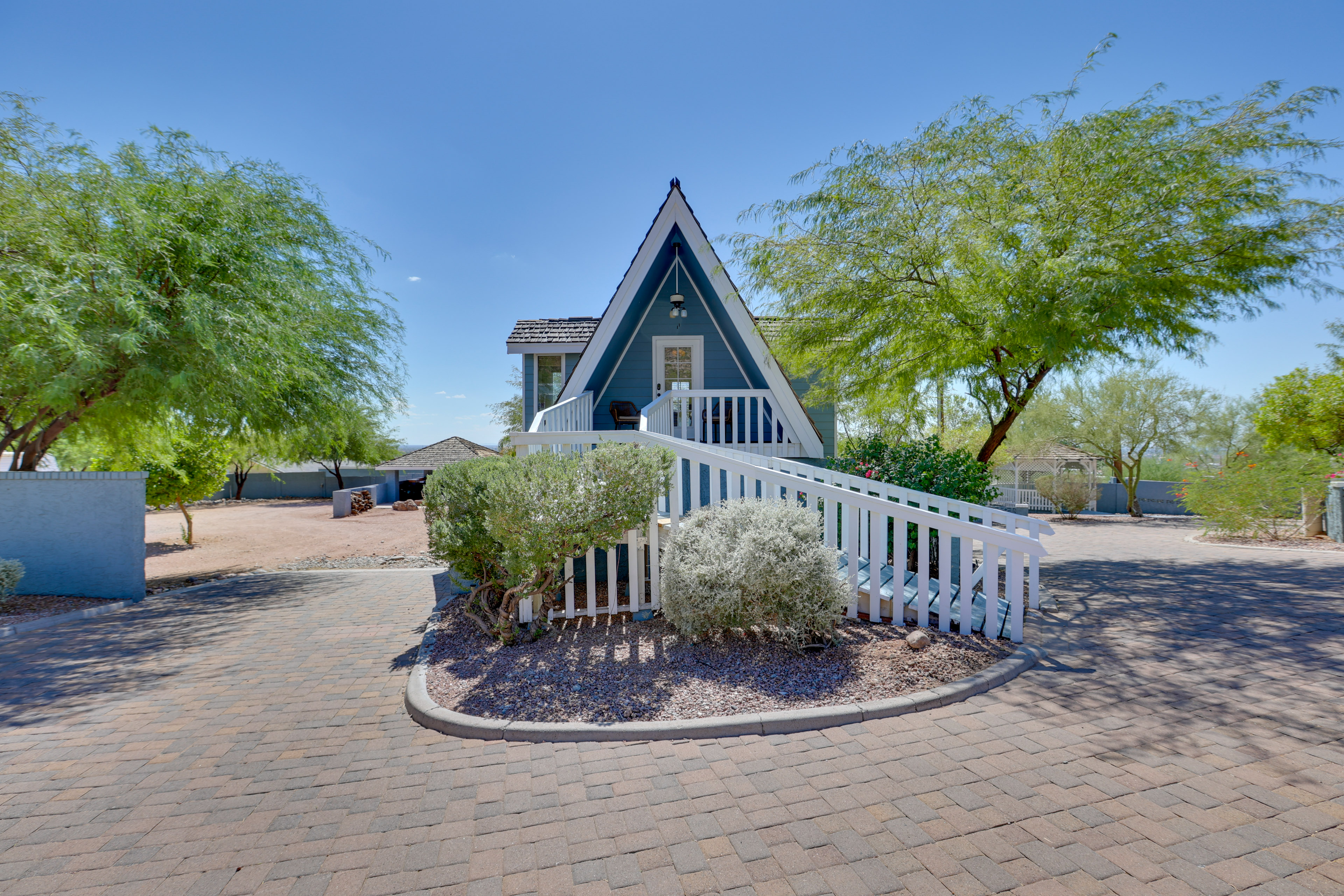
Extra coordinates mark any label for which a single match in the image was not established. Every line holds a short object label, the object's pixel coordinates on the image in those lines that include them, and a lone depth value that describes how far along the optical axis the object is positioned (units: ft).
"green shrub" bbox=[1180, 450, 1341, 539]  37.55
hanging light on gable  34.30
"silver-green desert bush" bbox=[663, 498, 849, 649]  14.10
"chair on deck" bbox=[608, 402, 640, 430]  35.78
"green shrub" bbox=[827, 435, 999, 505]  21.84
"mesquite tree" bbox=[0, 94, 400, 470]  21.99
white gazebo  84.74
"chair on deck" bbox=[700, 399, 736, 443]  30.96
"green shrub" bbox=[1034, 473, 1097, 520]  73.46
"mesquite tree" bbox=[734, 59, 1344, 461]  23.47
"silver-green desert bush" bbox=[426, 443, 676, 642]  14.73
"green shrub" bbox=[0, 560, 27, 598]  22.07
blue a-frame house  31.30
